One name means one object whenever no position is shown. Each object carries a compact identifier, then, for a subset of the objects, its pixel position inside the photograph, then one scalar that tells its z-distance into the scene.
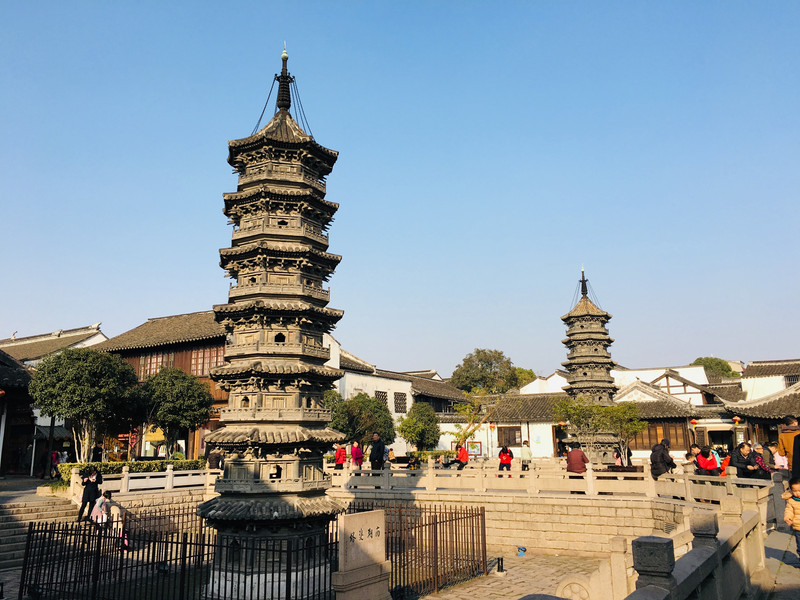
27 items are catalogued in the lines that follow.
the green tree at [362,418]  38.54
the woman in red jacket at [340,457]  27.33
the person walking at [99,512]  18.77
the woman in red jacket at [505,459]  26.52
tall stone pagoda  15.02
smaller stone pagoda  32.31
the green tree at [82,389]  28.70
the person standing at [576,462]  20.78
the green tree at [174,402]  33.22
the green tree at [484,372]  75.38
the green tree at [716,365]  92.64
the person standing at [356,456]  26.80
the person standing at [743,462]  17.02
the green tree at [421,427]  45.59
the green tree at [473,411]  39.05
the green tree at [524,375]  81.57
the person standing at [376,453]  24.66
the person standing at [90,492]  18.58
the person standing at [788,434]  13.47
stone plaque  10.77
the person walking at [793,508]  8.34
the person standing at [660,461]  19.30
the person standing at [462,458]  28.17
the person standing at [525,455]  27.84
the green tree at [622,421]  30.30
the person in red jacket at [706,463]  19.16
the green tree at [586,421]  30.61
